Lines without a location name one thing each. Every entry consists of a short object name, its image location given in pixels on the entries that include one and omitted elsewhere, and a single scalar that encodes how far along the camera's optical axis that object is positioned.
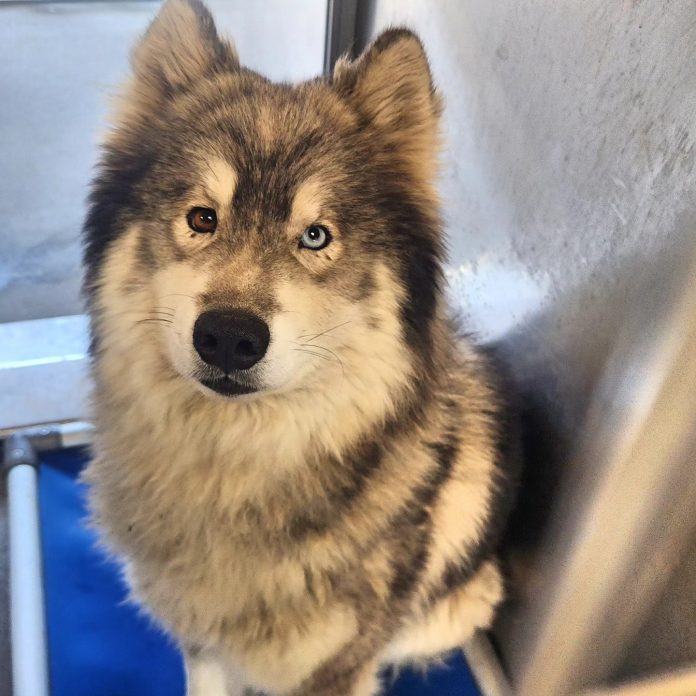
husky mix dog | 0.45
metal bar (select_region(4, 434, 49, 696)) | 0.63
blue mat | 0.67
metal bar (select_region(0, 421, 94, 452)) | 0.83
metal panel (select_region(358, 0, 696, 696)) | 0.45
